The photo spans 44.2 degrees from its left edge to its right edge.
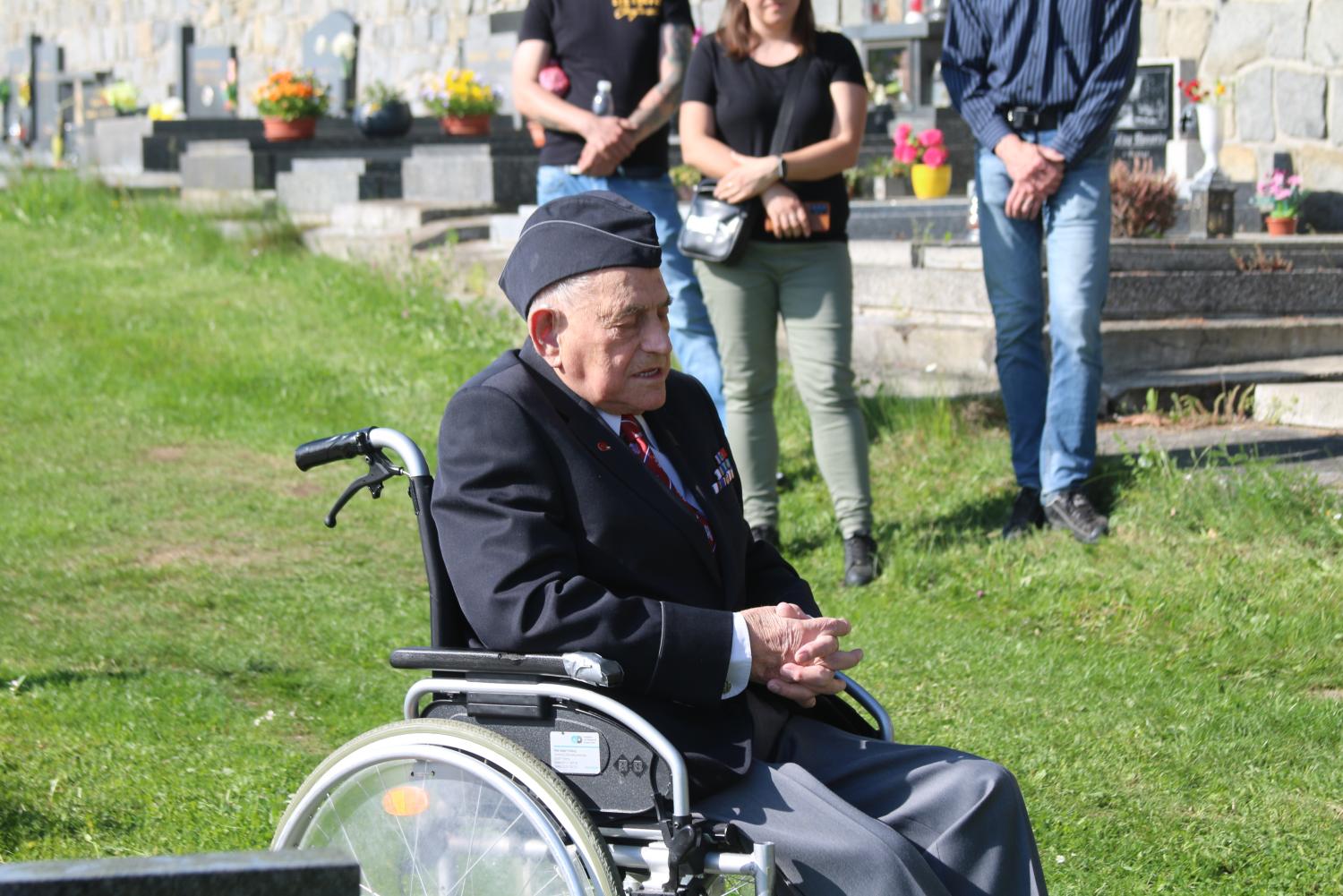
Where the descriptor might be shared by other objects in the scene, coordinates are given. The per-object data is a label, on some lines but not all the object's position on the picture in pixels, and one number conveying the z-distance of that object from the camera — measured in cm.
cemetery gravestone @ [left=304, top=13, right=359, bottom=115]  2019
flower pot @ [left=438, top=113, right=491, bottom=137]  1491
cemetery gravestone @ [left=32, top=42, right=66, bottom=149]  2553
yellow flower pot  1179
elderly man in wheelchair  246
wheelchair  241
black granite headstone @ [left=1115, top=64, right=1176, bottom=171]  1245
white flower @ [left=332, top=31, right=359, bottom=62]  1973
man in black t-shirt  623
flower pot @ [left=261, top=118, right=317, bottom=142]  1588
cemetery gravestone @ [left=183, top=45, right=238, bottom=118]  2327
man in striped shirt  545
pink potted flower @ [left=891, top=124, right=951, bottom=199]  1174
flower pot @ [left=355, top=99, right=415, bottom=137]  1570
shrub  870
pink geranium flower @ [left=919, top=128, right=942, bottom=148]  1180
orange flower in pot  1579
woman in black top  548
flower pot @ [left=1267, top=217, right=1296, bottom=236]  1052
